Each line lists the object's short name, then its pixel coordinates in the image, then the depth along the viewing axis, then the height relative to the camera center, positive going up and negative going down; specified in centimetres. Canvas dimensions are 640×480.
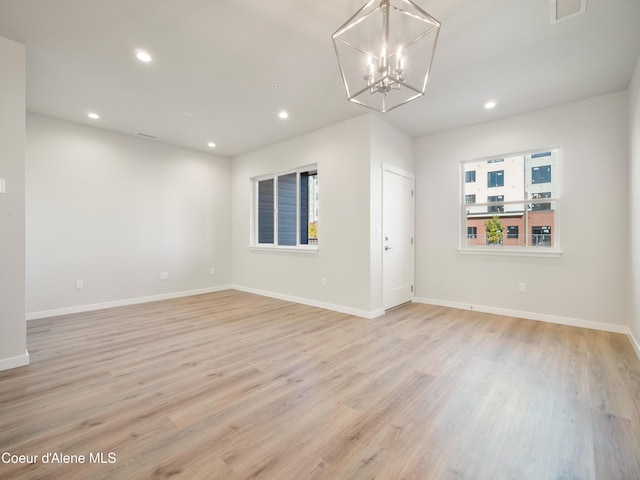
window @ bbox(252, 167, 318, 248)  527 +57
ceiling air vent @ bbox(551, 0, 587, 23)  210 +168
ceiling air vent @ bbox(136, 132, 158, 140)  499 +177
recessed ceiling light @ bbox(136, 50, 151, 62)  275 +174
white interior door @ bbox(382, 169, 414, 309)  442 +2
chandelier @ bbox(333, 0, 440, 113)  188 +170
